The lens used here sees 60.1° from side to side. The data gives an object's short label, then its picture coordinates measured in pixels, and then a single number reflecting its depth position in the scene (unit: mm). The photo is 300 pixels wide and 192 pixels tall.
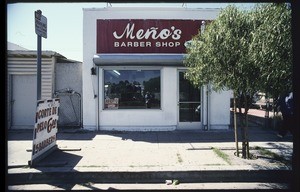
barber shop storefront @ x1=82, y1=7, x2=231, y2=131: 10539
